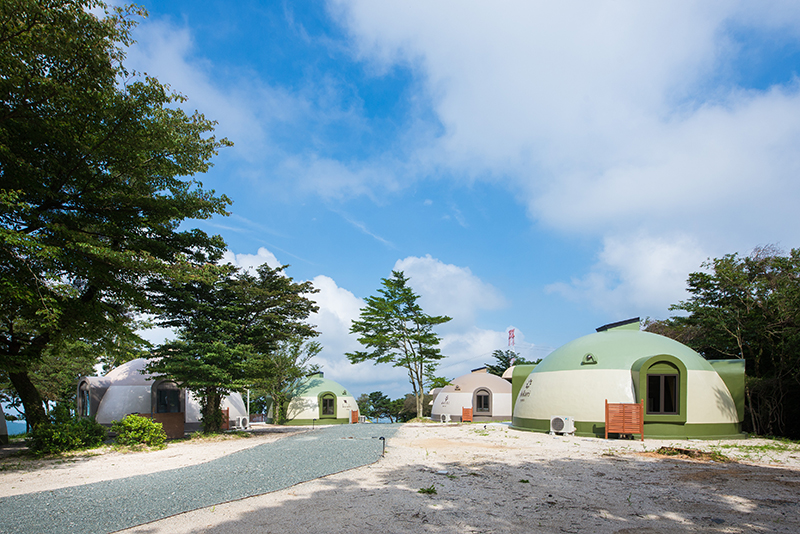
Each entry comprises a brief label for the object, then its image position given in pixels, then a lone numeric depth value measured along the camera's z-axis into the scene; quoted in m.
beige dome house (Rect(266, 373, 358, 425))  30.40
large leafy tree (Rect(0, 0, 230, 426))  10.55
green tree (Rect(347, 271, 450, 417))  32.47
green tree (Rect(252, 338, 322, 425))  29.58
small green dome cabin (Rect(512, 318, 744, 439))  15.73
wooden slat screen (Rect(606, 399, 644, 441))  15.08
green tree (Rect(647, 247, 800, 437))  16.85
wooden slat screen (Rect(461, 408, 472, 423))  30.56
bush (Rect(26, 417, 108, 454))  13.31
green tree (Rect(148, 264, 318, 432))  17.34
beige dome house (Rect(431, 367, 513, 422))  31.41
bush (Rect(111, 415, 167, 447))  14.74
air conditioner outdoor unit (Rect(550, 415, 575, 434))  16.28
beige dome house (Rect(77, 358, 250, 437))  20.33
